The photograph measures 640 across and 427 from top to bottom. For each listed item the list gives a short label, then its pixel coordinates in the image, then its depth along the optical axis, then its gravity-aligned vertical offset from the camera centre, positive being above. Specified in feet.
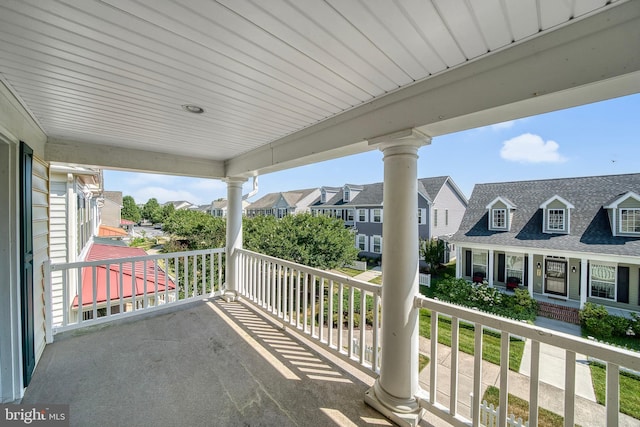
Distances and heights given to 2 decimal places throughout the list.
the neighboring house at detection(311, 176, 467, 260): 37.91 +0.65
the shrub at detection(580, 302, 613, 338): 17.63 -7.64
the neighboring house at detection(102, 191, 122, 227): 68.03 -0.44
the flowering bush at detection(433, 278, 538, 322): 21.63 -7.85
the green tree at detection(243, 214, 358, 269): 32.89 -4.03
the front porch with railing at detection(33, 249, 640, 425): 5.27 -4.89
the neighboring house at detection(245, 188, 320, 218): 71.94 +2.54
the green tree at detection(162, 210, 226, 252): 41.05 -4.07
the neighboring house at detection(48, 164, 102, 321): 13.83 -0.49
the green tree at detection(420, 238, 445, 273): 29.91 -4.84
